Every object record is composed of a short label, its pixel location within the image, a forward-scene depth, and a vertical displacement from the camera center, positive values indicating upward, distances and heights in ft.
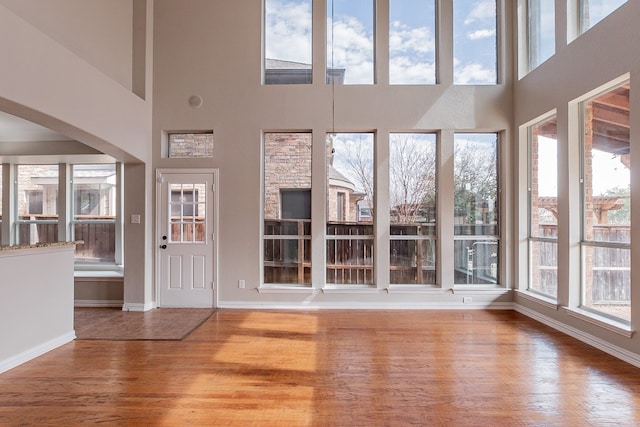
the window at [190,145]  17.12 +3.53
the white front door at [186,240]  16.67 -1.06
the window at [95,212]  18.78 +0.31
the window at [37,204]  19.08 +0.75
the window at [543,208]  14.33 +0.38
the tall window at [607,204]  11.05 +0.42
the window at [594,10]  11.43 +7.03
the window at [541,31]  14.48 +7.94
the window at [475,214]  16.89 +0.14
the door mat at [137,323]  12.57 -4.19
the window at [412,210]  16.98 +0.34
